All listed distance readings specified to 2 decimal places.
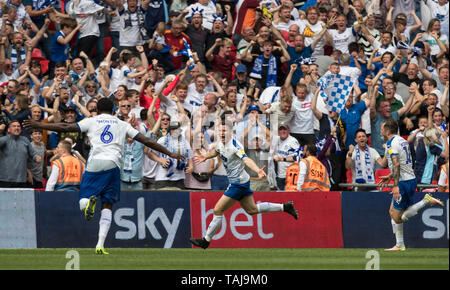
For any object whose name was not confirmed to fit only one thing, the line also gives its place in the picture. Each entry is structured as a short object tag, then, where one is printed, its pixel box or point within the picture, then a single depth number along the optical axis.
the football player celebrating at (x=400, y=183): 16.47
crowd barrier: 17.92
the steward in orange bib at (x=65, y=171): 17.94
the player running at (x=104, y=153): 14.89
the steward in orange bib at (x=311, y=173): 18.41
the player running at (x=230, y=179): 16.22
